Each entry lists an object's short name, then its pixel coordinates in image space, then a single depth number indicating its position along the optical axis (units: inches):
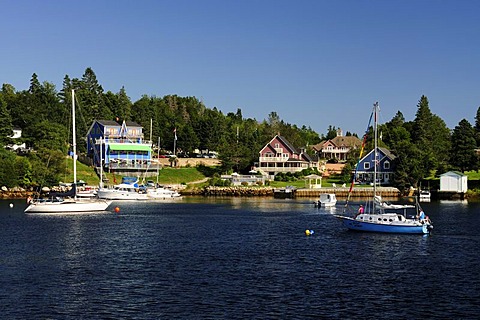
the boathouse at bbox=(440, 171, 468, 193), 4370.1
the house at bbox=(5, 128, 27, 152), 5113.2
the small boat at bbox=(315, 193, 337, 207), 3612.2
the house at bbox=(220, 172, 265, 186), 5073.8
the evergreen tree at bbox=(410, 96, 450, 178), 5728.3
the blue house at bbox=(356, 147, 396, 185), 5137.8
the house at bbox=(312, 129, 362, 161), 7455.7
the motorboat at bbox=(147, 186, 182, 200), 4288.9
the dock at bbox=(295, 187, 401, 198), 4581.7
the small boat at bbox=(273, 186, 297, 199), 4623.5
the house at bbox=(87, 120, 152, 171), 5036.9
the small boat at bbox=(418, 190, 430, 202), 4222.7
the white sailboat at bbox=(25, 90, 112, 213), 3021.7
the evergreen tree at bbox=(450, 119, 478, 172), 4845.0
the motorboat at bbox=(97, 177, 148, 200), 3966.5
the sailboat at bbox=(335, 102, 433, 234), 2240.4
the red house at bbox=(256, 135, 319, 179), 5625.0
